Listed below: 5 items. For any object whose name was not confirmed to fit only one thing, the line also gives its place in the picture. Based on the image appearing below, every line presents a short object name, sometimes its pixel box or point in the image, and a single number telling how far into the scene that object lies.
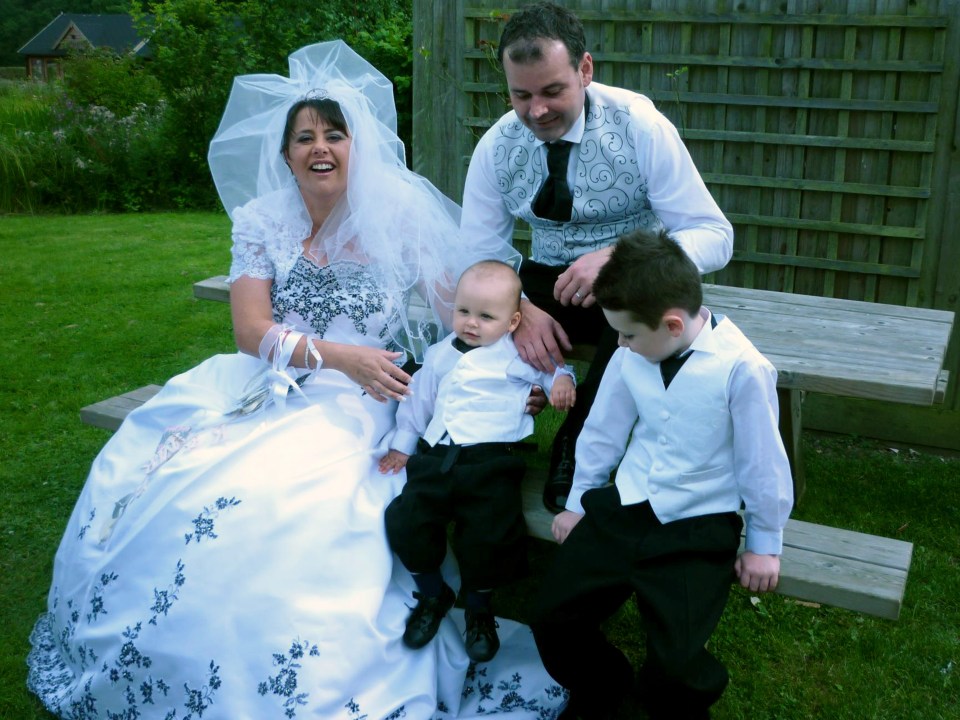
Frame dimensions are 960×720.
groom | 2.85
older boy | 2.26
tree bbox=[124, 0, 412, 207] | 11.54
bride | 2.50
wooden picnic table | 2.71
